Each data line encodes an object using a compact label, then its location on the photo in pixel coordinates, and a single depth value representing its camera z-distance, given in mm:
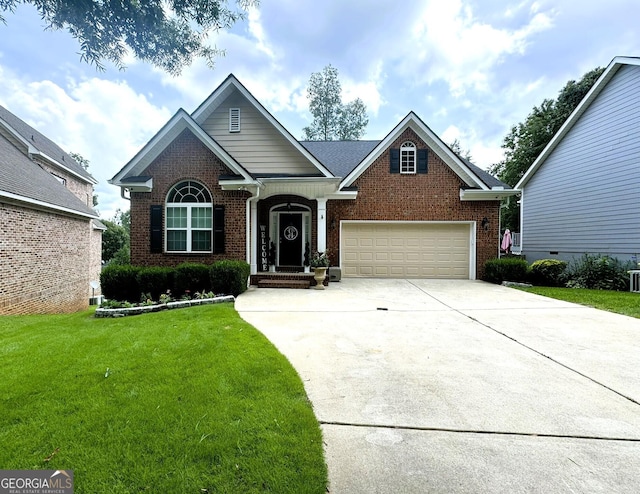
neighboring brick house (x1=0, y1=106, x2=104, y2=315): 8609
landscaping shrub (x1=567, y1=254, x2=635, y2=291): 10773
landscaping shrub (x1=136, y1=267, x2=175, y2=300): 8117
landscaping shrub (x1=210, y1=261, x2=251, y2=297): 8148
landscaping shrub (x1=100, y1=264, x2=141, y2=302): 8070
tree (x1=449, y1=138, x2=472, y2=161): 33562
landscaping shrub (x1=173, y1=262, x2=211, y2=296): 8250
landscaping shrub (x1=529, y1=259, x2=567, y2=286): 11703
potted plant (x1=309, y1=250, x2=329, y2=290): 9703
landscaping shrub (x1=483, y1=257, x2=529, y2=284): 11227
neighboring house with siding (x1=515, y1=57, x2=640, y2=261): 11172
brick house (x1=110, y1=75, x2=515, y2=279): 9344
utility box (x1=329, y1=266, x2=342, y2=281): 11148
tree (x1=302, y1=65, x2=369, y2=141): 26922
